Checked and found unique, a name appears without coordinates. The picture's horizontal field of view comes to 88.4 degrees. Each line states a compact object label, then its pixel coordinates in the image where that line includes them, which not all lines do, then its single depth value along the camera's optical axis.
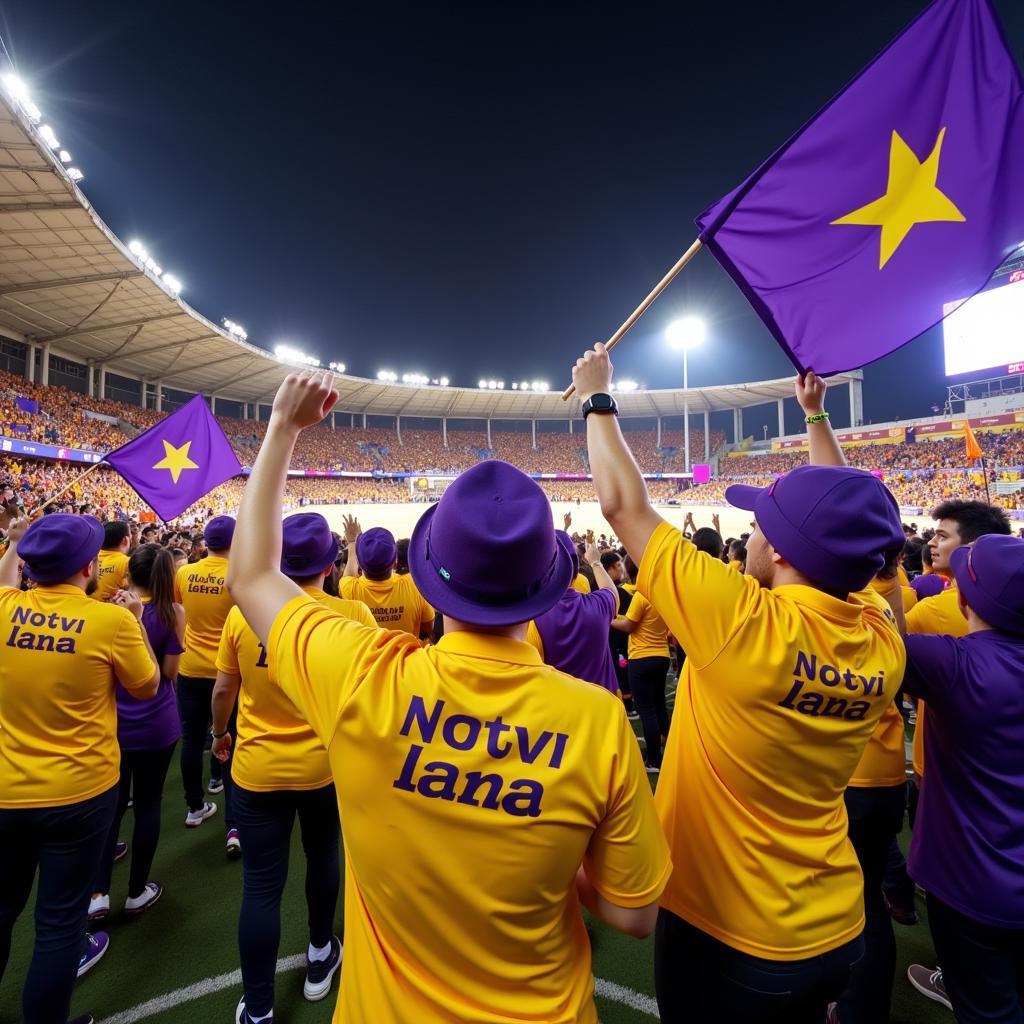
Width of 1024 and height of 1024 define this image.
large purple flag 2.50
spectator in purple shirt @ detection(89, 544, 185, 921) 2.89
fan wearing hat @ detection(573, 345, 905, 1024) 1.29
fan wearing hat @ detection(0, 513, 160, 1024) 2.06
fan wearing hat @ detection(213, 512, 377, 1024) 2.18
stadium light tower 33.56
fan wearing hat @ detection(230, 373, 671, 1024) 0.92
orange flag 10.72
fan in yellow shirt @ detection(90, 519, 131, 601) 4.02
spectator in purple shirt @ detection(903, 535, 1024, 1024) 1.59
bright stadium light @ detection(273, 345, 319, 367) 35.97
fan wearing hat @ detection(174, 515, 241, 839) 3.69
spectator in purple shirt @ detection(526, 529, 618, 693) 2.68
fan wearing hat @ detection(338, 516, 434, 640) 3.79
